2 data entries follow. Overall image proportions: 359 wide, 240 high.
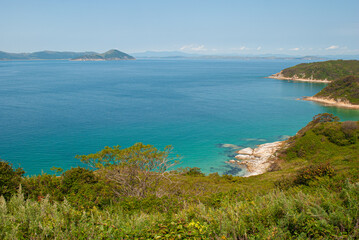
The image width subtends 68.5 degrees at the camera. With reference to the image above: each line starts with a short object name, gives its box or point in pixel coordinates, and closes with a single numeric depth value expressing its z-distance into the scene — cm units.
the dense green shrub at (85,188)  1376
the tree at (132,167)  1830
